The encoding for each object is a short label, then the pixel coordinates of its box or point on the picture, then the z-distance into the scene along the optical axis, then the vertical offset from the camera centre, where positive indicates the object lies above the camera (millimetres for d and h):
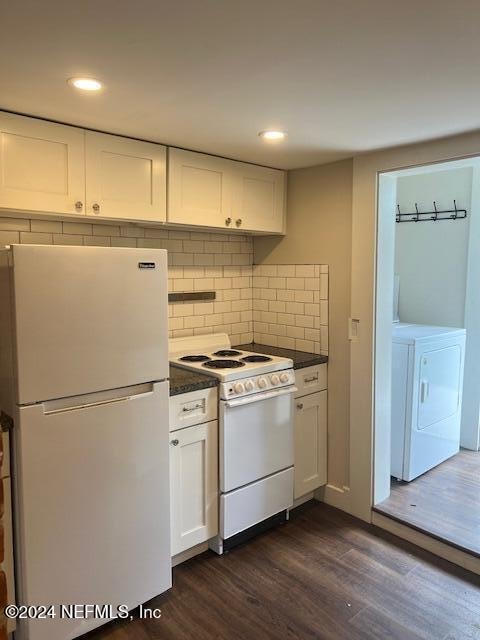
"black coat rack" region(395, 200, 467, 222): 3574 +534
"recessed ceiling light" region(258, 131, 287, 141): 2217 +712
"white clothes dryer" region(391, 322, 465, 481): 3006 -789
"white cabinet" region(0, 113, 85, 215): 1914 +490
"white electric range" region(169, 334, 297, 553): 2357 -868
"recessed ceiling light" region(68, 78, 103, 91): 1618 +698
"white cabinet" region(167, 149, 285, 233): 2482 +506
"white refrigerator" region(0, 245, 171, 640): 1647 -562
